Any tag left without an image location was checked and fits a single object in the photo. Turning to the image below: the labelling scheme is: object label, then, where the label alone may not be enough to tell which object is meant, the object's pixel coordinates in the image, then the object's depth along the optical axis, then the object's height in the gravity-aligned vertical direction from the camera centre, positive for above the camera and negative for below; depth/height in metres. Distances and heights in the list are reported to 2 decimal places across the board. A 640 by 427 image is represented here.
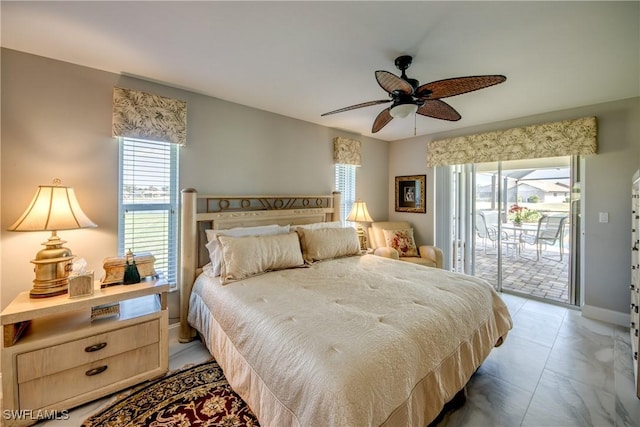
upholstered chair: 3.80 -0.46
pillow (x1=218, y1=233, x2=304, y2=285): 2.28 -0.37
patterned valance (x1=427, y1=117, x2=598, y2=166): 3.06 +0.95
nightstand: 1.55 -0.89
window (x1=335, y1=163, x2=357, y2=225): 4.23 +0.47
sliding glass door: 3.50 -0.12
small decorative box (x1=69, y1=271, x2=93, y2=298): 1.78 -0.48
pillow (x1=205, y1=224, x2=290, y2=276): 2.38 -0.19
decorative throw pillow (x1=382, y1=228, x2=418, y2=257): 4.14 -0.41
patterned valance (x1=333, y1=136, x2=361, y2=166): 4.00 +0.99
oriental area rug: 1.64 -1.27
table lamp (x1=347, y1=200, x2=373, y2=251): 3.91 +0.02
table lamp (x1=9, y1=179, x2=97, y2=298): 1.76 -0.09
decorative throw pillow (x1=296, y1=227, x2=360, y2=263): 2.89 -0.32
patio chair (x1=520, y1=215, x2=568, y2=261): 3.59 -0.25
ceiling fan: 1.67 +0.86
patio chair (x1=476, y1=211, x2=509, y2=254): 4.11 -0.17
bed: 1.17 -0.62
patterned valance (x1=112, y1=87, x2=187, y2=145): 2.29 +0.88
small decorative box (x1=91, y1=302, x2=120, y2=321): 1.92 -0.72
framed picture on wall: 4.53 +0.39
